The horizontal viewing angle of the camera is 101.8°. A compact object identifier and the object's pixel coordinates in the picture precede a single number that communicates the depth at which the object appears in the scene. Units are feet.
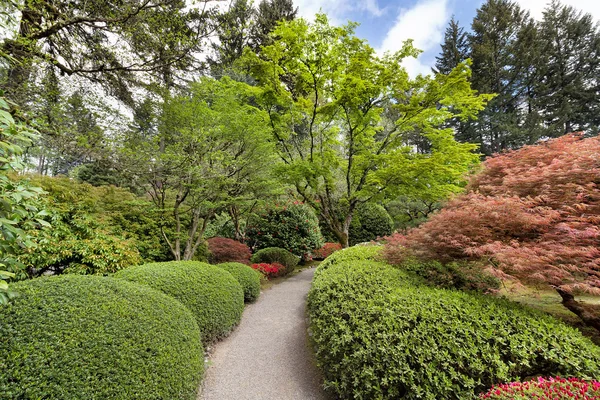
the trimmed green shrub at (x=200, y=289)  11.25
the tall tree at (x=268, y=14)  39.11
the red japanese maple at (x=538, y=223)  8.01
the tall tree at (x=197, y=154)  15.64
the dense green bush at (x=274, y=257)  27.76
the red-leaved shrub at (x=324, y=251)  37.27
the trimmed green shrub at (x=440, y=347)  6.72
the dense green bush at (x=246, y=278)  18.06
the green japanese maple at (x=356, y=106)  22.50
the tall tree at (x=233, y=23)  15.02
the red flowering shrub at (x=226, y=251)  24.67
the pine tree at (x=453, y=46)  64.13
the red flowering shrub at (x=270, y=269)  24.49
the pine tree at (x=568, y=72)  53.47
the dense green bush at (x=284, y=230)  30.53
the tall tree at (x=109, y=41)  11.82
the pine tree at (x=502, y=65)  55.47
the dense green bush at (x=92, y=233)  11.91
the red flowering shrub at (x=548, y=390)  5.33
